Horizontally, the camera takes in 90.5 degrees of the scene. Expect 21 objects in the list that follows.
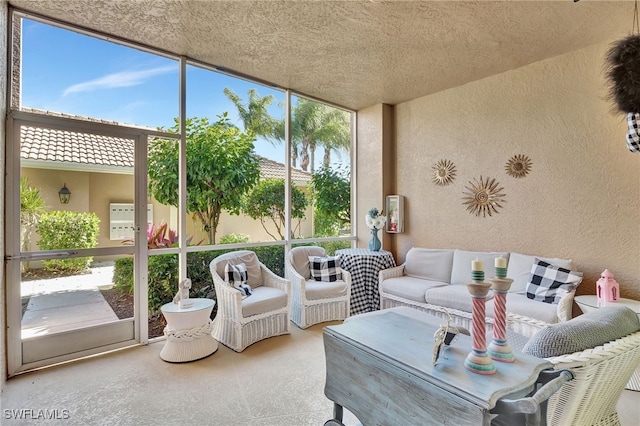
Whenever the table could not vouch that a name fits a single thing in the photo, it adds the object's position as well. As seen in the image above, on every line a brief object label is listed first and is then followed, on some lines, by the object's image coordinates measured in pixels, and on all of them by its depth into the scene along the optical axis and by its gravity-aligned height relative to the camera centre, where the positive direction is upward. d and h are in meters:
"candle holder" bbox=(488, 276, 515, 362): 1.28 -0.46
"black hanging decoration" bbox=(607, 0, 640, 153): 2.12 +0.96
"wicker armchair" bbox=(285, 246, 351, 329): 3.65 -0.95
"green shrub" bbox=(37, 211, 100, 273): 2.79 -0.15
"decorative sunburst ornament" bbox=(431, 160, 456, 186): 4.27 +0.58
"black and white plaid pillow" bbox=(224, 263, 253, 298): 3.30 -0.65
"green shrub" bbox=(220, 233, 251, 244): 3.88 -0.28
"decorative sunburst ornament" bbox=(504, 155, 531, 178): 3.62 +0.55
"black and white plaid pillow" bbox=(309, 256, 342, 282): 4.00 -0.68
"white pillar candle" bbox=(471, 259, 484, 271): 1.30 -0.21
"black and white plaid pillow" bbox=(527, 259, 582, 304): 2.87 -0.64
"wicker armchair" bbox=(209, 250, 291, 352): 3.05 -0.94
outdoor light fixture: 2.85 +0.21
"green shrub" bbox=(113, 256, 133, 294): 3.15 -0.58
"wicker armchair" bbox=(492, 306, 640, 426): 1.22 -0.58
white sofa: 2.79 -0.82
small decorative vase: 4.56 -0.39
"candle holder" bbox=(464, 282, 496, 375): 1.25 -0.50
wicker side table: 2.84 -1.07
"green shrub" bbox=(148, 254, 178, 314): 3.40 -0.69
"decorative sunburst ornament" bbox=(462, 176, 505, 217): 3.86 +0.21
